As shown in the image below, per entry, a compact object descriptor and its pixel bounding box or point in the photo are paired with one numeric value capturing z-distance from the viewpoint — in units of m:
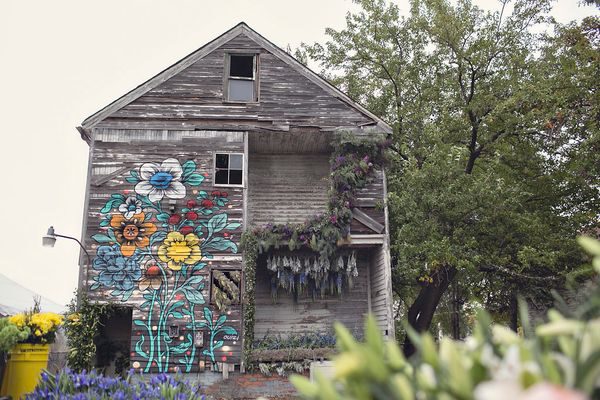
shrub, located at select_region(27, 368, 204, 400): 4.85
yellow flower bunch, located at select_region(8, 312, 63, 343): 7.51
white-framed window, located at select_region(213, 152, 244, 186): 15.59
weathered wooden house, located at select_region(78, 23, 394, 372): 14.32
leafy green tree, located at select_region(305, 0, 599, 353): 15.61
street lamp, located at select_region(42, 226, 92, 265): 12.91
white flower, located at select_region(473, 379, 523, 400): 1.13
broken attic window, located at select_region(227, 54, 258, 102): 16.34
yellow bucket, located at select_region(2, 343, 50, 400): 7.23
